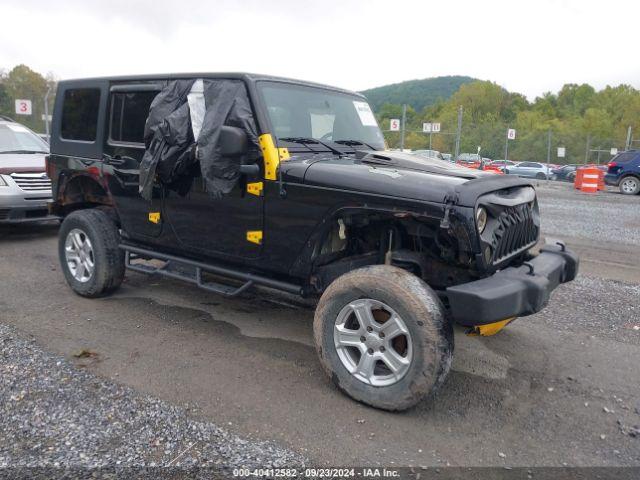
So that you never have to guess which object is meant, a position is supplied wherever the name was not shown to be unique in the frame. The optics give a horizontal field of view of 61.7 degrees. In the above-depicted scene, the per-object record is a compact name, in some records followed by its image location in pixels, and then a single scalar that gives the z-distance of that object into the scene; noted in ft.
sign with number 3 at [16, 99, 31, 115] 67.77
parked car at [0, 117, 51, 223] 24.85
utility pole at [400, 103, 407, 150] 71.82
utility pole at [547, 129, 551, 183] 99.11
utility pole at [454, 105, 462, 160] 78.28
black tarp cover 12.64
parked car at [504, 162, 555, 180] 103.86
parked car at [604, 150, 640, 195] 60.54
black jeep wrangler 10.44
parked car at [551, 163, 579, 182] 101.55
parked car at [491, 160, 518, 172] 104.31
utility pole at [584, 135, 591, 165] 101.99
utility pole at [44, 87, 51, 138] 65.40
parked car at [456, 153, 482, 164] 94.65
